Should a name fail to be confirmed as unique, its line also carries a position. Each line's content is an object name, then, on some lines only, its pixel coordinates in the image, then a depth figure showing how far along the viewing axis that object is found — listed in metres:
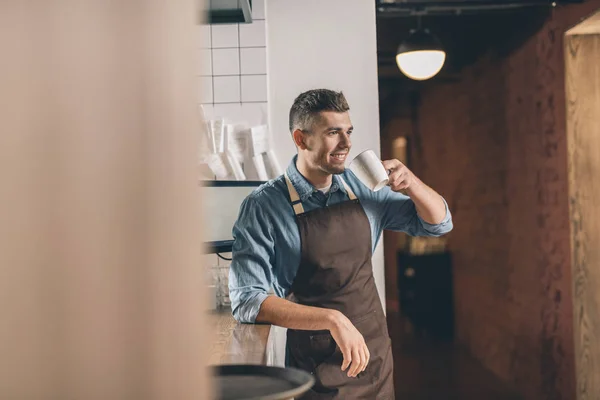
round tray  0.76
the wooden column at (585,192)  3.76
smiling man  2.23
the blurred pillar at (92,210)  0.44
